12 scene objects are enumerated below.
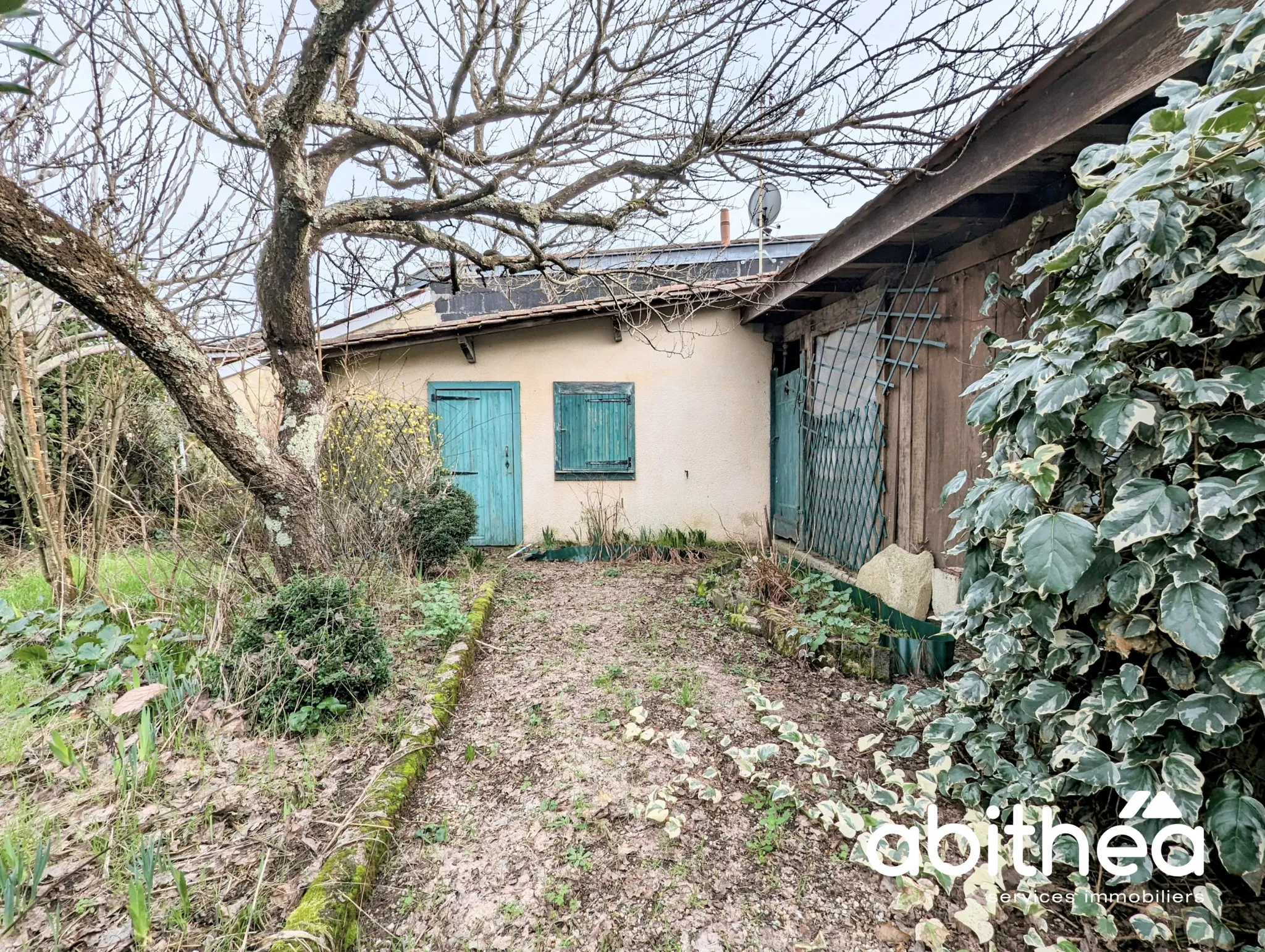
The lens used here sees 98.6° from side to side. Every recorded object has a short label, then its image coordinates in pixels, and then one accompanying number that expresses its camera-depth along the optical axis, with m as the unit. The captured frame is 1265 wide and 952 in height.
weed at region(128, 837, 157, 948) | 1.27
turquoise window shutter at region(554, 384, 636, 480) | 6.15
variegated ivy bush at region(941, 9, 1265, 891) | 1.33
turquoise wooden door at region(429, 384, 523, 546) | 6.04
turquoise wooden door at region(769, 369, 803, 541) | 5.47
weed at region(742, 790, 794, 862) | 1.78
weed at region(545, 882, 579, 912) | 1.59
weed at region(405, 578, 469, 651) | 3.15
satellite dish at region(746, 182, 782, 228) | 4.65
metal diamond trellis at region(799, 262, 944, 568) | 3.67
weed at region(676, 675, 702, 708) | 2.69
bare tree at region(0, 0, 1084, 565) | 2.39
